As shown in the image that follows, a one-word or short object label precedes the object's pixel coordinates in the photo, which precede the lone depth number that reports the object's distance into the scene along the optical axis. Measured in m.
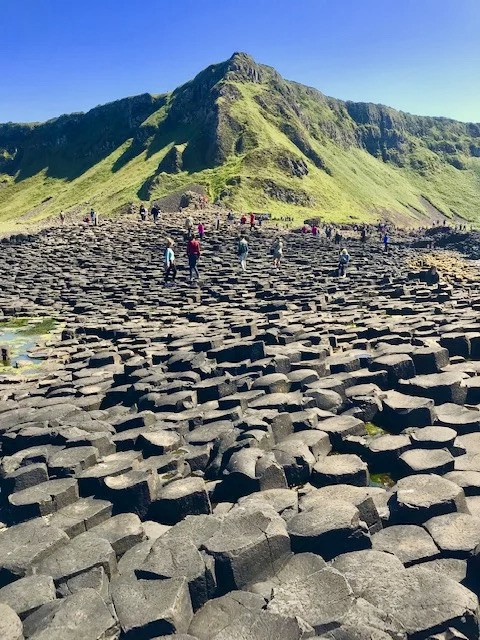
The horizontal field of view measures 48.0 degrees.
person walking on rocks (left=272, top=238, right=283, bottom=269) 29.25
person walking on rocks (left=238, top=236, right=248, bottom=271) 26.38
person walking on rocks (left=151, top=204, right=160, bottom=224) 49.05
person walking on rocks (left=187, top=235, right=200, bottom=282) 24.08
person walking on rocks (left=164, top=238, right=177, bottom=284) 24.37
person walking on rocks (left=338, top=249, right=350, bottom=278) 26.05
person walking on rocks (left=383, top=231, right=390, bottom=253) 42.28
